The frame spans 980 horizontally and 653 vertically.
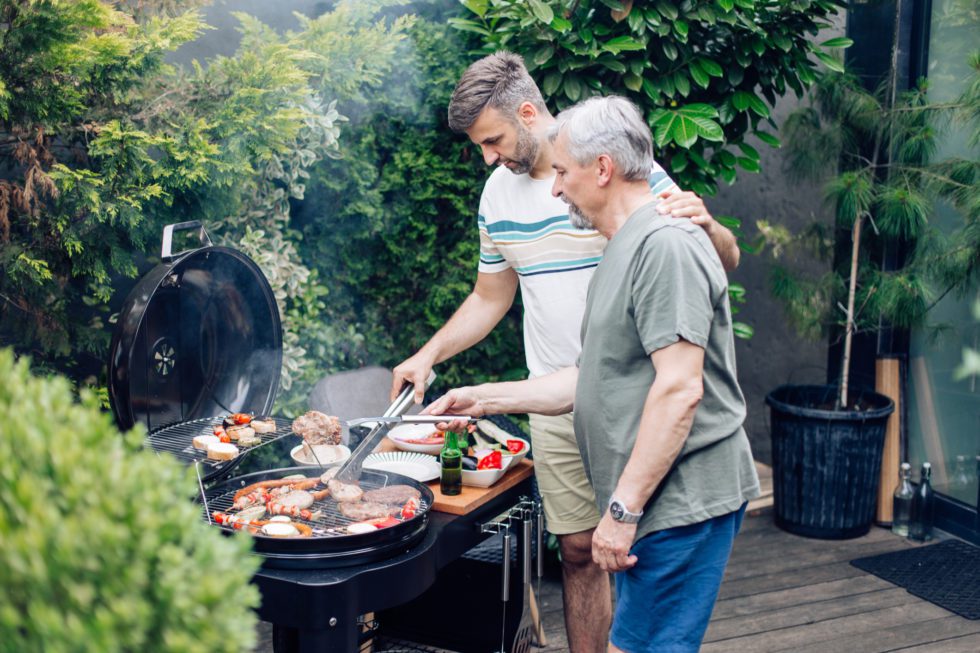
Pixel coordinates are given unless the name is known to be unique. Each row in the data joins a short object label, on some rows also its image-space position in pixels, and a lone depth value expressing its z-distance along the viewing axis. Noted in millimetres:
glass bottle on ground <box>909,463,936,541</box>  4906
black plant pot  4844
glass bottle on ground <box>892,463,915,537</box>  4980
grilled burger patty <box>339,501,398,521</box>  2295
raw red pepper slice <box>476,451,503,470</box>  2736
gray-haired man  2189
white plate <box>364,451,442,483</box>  2742
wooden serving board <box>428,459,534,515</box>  2498
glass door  4922
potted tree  4684
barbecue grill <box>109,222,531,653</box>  2072
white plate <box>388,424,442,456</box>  2896
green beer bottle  2580
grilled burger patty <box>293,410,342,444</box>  2676
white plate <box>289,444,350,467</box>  2692
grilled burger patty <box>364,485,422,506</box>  2414
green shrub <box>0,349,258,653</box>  1097
